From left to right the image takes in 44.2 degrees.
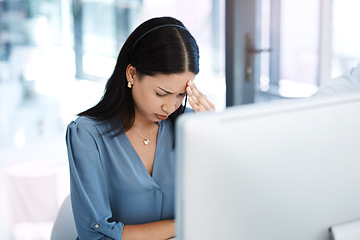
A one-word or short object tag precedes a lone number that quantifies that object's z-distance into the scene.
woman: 1.31
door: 3.00
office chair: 1.44
